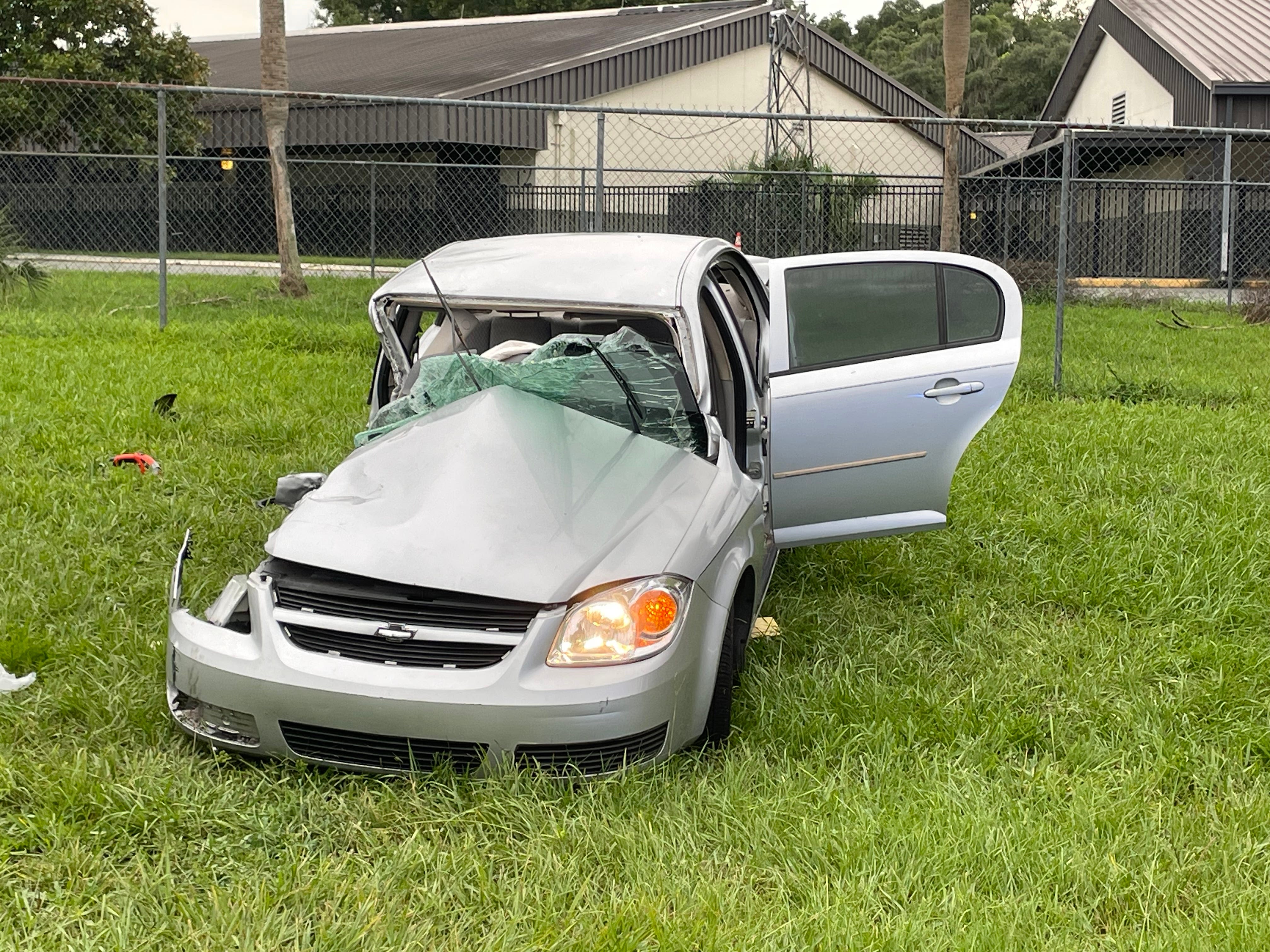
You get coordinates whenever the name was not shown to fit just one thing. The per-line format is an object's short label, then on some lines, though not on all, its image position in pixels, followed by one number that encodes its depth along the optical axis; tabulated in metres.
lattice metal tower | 24.77
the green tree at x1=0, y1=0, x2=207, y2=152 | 25.44
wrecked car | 3.17
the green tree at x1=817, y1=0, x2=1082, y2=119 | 58.28
